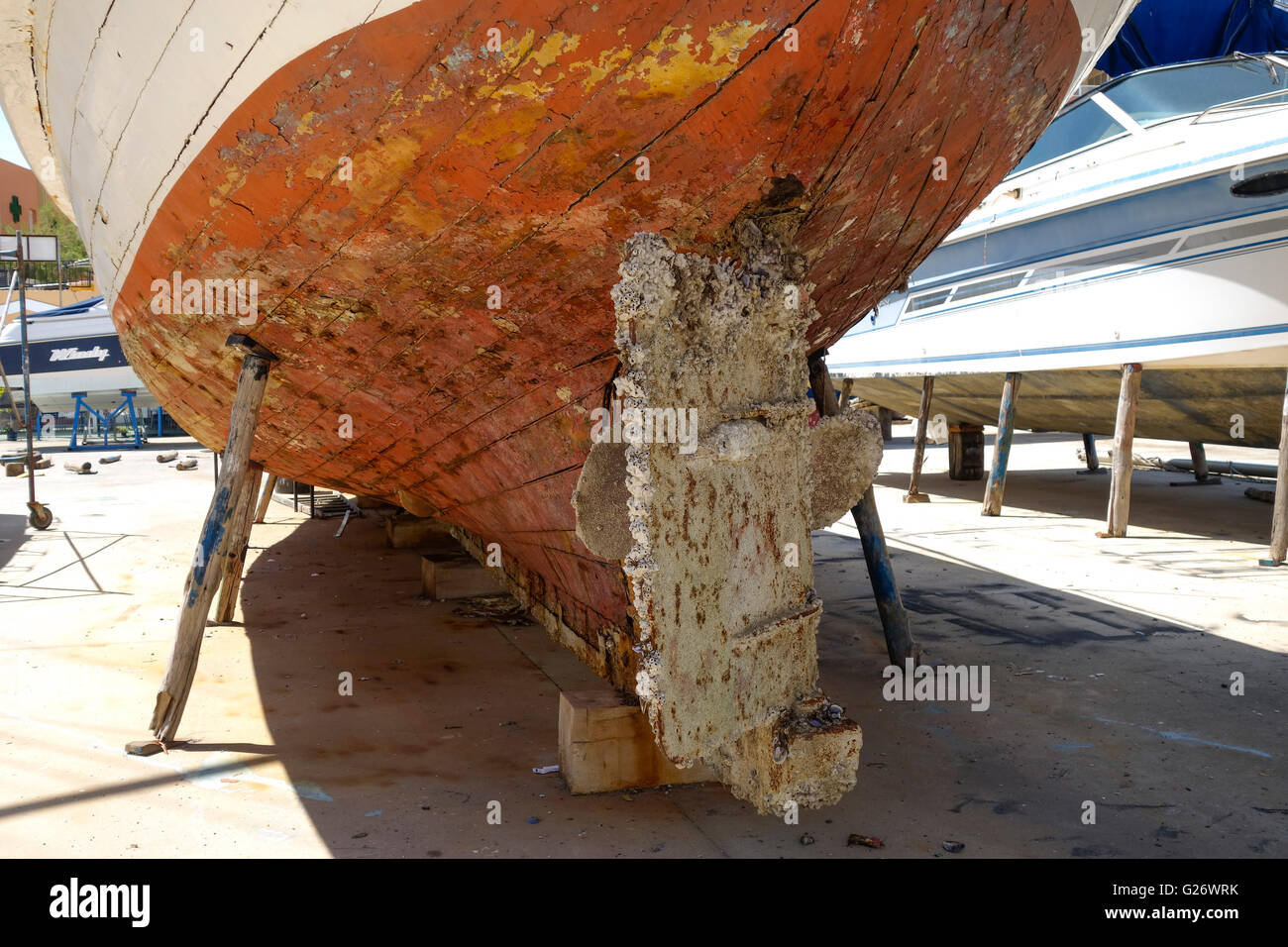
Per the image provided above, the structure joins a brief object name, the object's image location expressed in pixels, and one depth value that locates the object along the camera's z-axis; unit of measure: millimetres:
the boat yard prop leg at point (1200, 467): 11008
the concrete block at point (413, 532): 7363
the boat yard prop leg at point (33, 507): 8367
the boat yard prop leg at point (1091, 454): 12516
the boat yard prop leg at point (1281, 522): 6727
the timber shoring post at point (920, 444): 10766
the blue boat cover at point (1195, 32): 8656
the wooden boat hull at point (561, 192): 2268
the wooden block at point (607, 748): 3178
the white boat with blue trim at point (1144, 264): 6656
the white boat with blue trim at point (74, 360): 19078
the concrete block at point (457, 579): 5906
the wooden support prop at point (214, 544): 3629
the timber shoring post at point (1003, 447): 9219
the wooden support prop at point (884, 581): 4777
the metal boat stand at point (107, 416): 18344
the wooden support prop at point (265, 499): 9141
